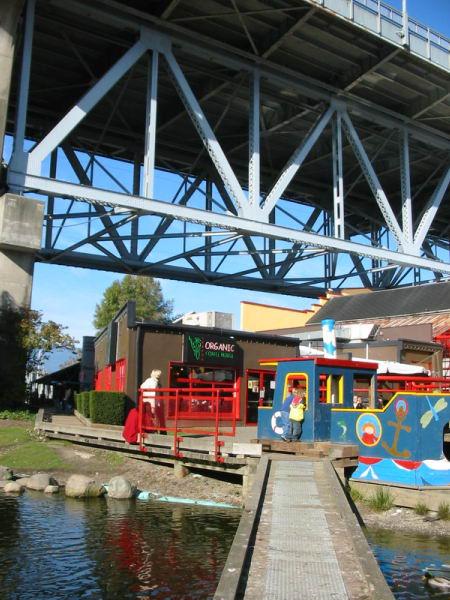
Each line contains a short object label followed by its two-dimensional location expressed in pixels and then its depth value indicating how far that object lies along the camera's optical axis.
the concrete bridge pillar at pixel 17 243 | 23.03
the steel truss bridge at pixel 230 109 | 27.88
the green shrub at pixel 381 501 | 13.01
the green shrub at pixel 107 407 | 21.92
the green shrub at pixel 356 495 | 13.50
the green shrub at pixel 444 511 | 12.23
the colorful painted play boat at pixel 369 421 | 13.09
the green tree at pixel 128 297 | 69.81
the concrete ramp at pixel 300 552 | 5.86
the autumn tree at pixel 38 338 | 23.41
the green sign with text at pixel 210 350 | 24.62
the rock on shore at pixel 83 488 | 14.39
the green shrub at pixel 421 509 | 12.57
